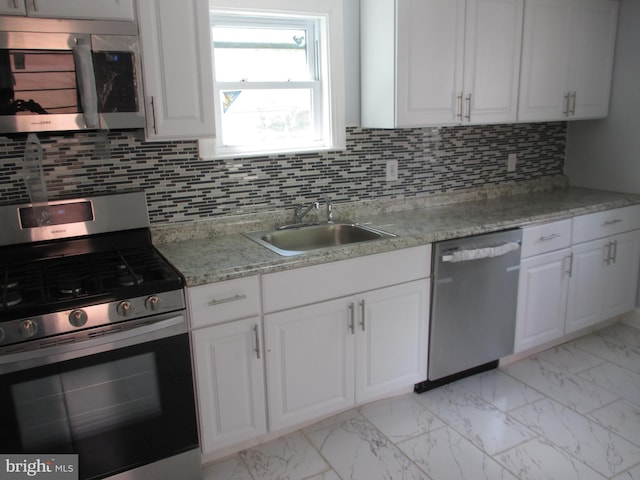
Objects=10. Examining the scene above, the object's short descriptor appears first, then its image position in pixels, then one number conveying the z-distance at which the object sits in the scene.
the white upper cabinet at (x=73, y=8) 1.73
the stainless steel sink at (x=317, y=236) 2.57
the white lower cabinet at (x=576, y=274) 2.85
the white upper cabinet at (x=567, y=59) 2.95
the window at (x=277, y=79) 2.50
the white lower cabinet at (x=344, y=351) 2.19
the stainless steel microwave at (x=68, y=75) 1.75
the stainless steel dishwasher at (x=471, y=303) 2.51
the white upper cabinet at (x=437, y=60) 2.56
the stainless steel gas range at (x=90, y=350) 1.65
